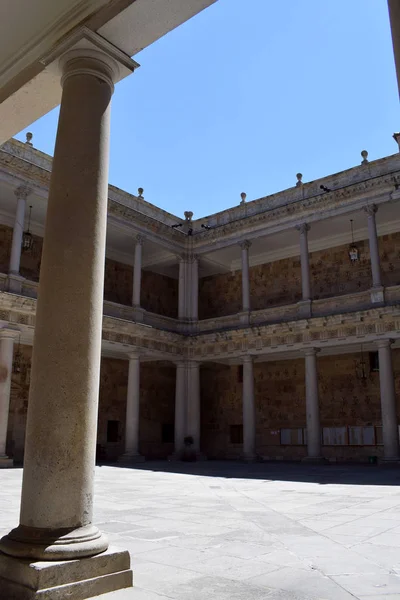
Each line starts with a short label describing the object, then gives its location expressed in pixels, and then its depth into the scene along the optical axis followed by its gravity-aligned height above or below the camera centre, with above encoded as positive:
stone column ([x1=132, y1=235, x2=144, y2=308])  22.98 +6.99
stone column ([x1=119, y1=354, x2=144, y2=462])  20.98 +0.61
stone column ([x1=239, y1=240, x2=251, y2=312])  23.44 +6.70
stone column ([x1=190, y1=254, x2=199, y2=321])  25.11 +6.53
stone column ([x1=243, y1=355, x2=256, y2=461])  21.88 +0.81
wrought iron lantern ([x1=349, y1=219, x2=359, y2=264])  20.36 +6.63
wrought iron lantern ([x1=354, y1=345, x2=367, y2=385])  22.94 +2.63
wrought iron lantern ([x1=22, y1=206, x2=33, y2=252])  19.31 +6.76
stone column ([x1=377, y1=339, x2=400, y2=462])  18.06 +0.95
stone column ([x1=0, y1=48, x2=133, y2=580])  3.45 +0.60
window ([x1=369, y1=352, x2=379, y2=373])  22.81 +2.91
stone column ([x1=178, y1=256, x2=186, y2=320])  25.06 +6.29
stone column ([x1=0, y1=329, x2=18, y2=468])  16.55 +1.68
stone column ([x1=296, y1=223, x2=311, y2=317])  21.33 +6.46
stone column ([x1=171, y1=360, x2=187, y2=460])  23.20 +0.93
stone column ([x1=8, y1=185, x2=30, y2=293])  17.80 +6.35
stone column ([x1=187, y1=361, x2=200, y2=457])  23.42 +1.15
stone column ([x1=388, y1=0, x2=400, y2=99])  2.74 +2.05
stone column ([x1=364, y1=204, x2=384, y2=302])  19.47 +6.44
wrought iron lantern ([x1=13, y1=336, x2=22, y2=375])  21.09 +2.60
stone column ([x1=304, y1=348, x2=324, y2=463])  19.95 +0.84
